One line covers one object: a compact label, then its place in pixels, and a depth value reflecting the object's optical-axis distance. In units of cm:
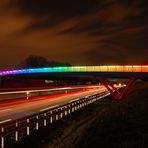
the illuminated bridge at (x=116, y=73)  7619
